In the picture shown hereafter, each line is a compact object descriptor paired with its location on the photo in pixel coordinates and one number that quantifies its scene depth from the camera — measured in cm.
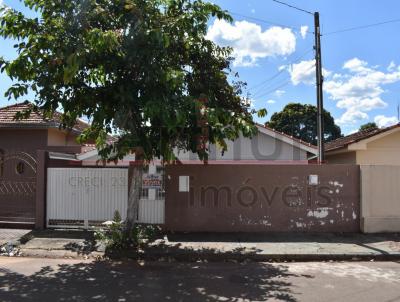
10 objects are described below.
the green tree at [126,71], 908
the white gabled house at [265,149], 1872
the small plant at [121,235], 1045
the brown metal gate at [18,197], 1306
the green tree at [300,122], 5191
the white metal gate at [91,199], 1279
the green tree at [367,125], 5523
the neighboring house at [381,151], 1709
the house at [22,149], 1320
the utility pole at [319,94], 1546
